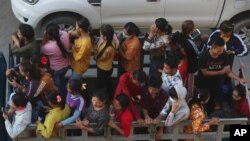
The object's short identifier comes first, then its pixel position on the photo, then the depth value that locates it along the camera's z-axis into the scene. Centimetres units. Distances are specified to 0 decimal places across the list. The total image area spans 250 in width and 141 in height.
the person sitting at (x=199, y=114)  830
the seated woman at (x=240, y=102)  884
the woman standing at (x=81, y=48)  991
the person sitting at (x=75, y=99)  874
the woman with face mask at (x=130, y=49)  995
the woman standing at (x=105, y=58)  985
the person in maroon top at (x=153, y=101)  878
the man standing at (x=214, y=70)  943
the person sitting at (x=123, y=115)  829
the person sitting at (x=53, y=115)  823
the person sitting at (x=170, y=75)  895
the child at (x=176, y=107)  828
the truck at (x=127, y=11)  1289
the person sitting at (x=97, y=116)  831
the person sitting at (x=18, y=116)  820
